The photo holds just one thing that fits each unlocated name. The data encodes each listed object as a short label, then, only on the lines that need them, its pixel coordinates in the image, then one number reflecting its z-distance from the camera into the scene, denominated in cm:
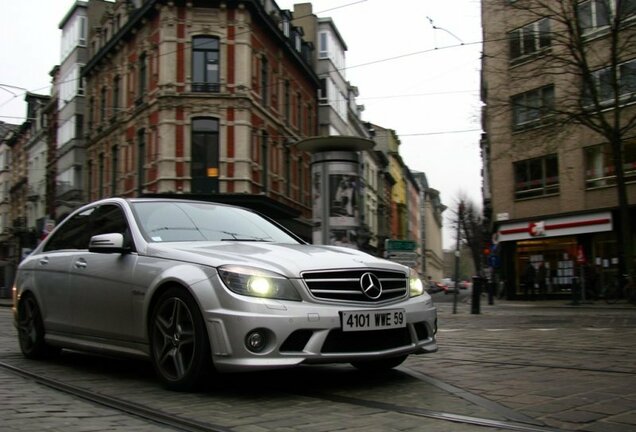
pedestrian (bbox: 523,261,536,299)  2877
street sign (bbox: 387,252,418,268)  2070
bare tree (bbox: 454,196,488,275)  6662
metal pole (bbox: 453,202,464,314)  1759
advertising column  2148
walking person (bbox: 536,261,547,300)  2866
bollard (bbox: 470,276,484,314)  1766
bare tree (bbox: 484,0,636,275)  2095
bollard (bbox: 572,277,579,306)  2269
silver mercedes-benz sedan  441
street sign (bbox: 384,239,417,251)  2098
